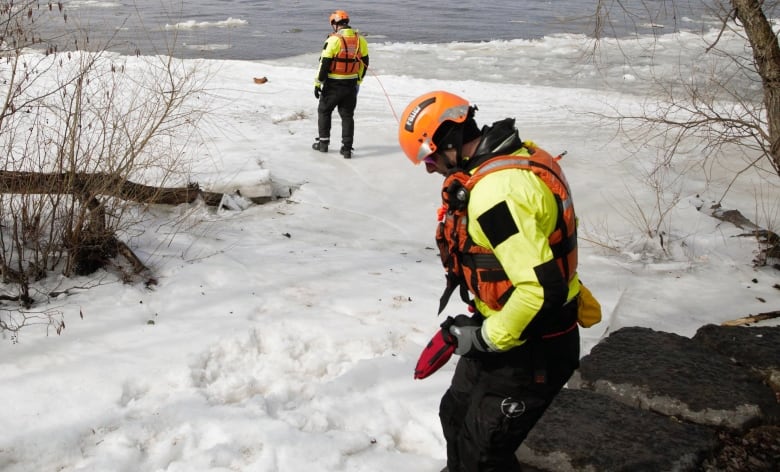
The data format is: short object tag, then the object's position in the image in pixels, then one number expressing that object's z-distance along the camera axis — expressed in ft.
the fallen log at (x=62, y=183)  16.22
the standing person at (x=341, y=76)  28.25
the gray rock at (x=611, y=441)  11.07
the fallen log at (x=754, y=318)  17.28
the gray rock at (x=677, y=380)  12.34
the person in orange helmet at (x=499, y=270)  7.64
